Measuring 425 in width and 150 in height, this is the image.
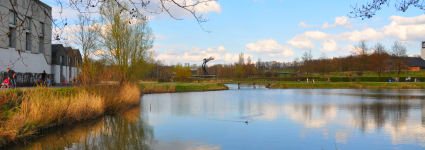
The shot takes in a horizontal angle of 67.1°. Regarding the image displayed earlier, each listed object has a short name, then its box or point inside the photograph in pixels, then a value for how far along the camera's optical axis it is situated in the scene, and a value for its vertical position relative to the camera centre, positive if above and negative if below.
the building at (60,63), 39.20 +1.85
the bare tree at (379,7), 6.12 +1.35
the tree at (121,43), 29.20 +3.17
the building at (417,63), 90.19 +3.29
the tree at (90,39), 26.92 +3.28
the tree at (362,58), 66.25 +3.49
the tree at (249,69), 92.88 +2.04
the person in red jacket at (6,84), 20.05 -0.36
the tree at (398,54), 70.00 +4.77
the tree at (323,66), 74.99 +2.18
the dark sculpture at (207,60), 74.95 +3.84
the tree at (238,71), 95.81 +1.55
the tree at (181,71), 77.72 +1.49
